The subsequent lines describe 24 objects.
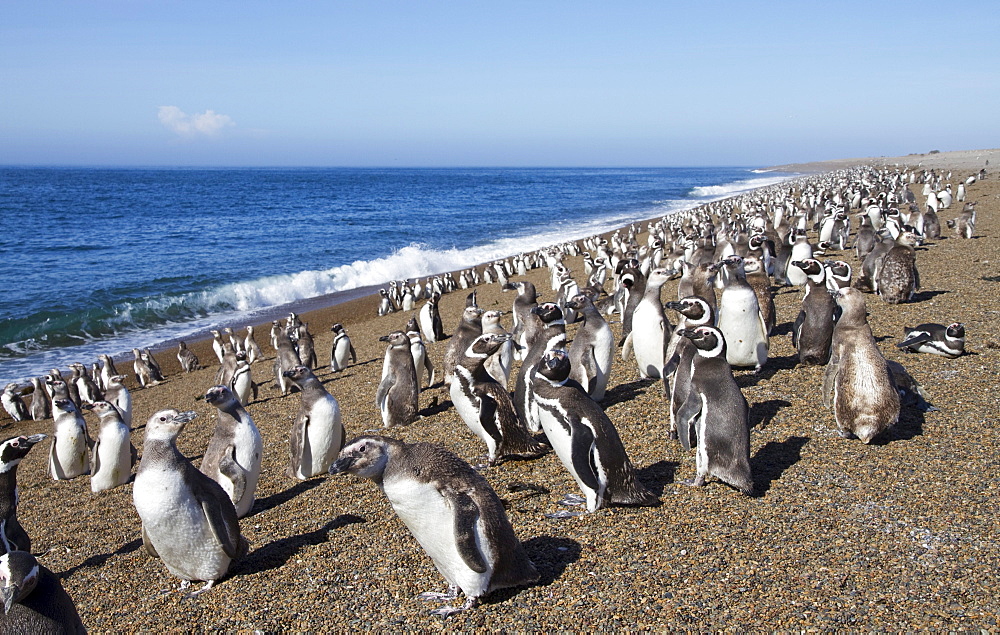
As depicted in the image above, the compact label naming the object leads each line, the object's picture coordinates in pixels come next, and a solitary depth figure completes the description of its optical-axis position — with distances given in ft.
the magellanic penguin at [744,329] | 29.01
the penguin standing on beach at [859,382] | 20.38
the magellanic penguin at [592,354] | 27.12
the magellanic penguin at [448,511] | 13.73
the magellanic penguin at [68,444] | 27.89
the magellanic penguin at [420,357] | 33.78
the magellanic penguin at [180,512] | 15.88
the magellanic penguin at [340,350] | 43.73
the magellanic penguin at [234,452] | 20.11
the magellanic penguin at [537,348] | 23.90
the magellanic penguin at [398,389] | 28.17
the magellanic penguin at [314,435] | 23.75
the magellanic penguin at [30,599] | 11.65
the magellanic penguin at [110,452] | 25.58
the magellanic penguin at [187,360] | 52.80
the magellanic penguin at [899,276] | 39.70
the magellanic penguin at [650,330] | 30.40
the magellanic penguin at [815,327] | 28.45
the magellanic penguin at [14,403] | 44.27
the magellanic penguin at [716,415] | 18.22
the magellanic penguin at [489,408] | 21.74
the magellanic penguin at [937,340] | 27.96
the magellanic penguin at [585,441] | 17.25
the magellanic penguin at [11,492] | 17.95
